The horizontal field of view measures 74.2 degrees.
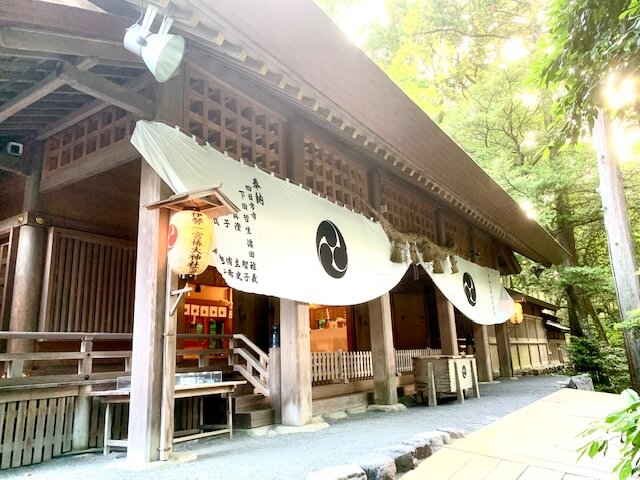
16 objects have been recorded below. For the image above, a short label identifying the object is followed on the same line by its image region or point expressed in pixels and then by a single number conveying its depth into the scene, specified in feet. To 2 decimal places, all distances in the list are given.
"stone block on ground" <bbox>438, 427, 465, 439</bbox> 14.85
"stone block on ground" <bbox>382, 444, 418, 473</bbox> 11.81
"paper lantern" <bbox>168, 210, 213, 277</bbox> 12.59
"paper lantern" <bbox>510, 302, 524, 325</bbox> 45.93
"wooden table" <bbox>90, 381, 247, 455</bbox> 15.05
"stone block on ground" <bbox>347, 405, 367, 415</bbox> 23.69
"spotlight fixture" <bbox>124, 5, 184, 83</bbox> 10.71
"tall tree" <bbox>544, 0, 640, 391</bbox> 11.41
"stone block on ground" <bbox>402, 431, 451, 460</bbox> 12.70
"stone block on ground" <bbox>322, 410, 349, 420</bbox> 21.98
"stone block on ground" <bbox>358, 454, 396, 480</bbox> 10.59
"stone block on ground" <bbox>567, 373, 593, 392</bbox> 33.83
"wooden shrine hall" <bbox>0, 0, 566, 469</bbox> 12.68
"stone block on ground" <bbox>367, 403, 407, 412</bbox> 24.29
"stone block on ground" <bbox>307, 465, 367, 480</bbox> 9.36
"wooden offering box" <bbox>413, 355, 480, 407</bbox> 26.48
